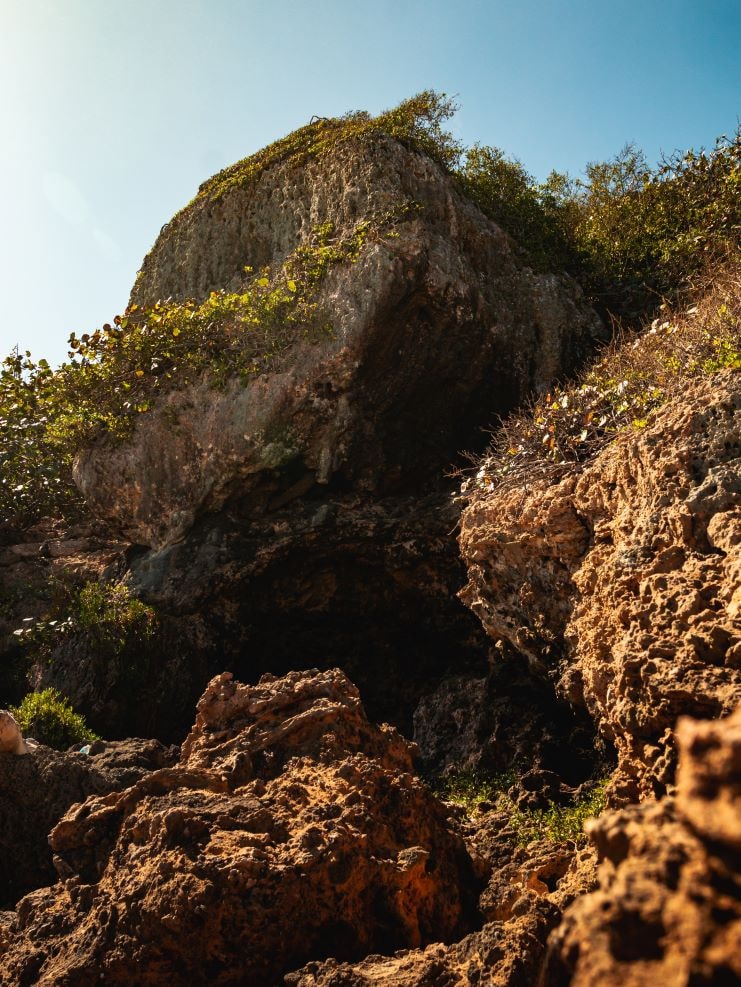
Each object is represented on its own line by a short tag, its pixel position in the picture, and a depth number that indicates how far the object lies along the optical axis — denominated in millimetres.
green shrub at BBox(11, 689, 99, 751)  7719
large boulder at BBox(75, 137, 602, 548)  9594
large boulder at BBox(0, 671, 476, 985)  3541
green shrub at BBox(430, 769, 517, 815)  6793
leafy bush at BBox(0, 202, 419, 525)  9914
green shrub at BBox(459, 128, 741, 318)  11125
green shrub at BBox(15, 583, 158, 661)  9281
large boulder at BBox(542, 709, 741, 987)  1212
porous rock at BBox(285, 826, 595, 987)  3119
